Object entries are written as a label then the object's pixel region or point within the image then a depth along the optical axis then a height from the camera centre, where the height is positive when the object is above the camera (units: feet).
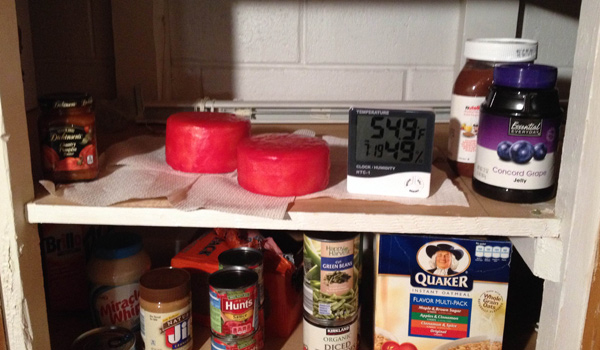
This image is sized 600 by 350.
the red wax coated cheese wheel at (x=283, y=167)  2.32 -0.51
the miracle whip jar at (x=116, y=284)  2.85 -1.21
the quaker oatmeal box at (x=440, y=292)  2.48 -1.09
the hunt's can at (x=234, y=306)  2.53 -1.17
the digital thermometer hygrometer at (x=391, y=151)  2.32 -0.43
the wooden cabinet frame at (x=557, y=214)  1.98 -0.64
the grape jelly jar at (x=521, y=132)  2.18 -0.33
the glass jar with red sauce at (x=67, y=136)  2.32 -0.40
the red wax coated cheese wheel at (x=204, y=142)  2.55 -0.45
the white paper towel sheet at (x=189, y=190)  2.26 -0.62
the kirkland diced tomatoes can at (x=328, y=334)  2.58 -1.31
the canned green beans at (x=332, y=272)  2.51 -1.01
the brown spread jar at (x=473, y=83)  2.48 -0.17
